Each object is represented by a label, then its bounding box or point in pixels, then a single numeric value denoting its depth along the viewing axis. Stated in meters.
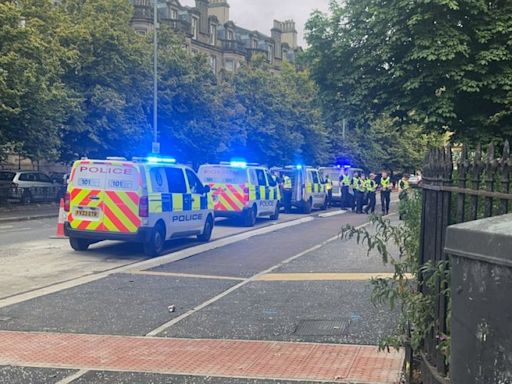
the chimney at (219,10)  68.50
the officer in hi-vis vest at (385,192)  27.22
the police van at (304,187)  26.08
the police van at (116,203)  12.16
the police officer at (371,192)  27.05
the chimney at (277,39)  75.95
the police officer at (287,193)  26.02
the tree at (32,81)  21.03
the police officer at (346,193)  30.30
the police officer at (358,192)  27.38
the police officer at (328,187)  29.35
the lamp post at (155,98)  29.00
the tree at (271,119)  42.06
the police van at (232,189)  19.08
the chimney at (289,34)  83.00
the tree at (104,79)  28.02
